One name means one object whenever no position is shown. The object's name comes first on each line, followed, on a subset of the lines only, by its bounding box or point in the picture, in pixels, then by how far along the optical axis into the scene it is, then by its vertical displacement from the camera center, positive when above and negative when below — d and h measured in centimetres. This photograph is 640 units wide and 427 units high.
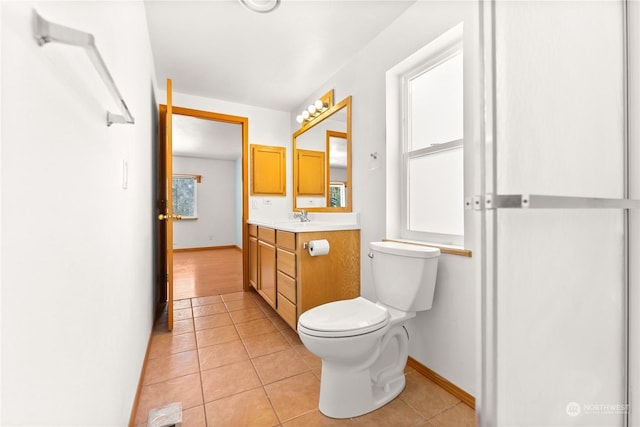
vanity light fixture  270 +103
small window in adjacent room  674 +39
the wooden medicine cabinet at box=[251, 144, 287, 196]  346 +51
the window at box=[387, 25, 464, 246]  164 +44
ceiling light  174 +128
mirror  247 +50
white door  55 -1
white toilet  134 -58
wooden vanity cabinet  206 -46
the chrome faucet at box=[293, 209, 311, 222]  303 -5
